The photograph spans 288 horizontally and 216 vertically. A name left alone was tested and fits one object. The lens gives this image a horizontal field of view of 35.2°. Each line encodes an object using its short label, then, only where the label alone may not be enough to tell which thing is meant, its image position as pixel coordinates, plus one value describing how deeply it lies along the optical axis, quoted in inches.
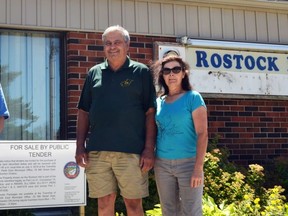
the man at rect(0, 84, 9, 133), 137.4
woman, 132.6
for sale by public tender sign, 179.2
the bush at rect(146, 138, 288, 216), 175.5
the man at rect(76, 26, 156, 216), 136.1
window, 235.3
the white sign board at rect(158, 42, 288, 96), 256.5
